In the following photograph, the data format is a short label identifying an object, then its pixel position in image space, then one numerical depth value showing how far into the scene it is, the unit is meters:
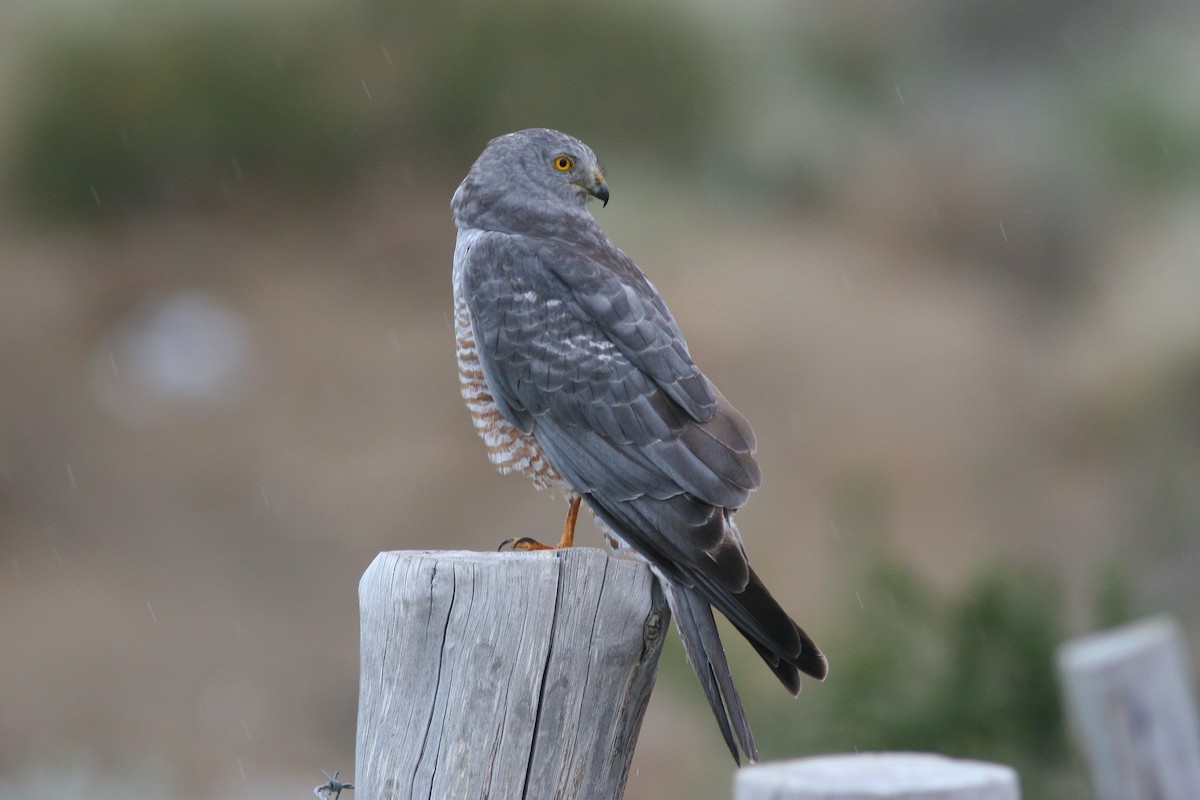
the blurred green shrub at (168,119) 25.73
